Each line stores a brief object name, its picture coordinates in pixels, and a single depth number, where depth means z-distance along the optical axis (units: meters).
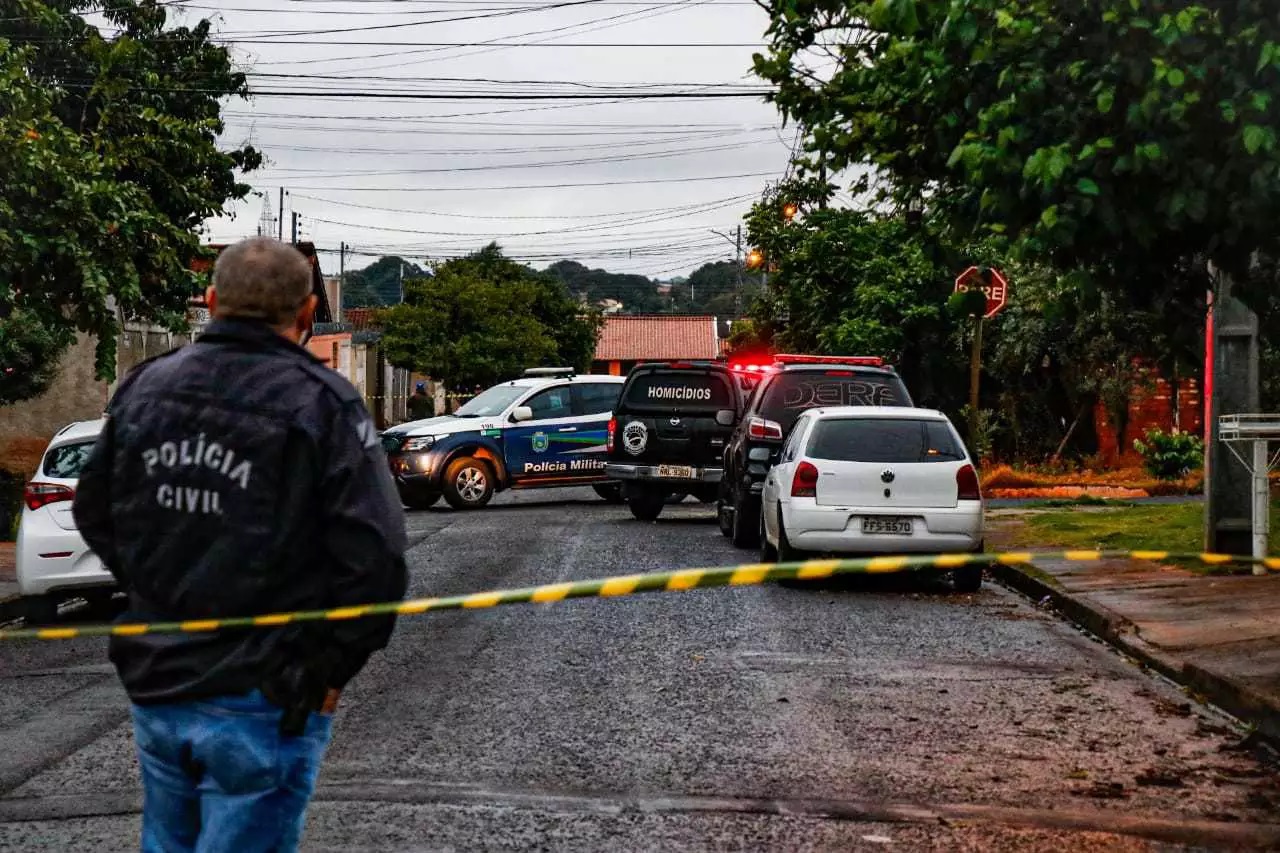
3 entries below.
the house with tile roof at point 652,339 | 113.06
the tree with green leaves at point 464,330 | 63.78
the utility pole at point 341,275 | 84.19
